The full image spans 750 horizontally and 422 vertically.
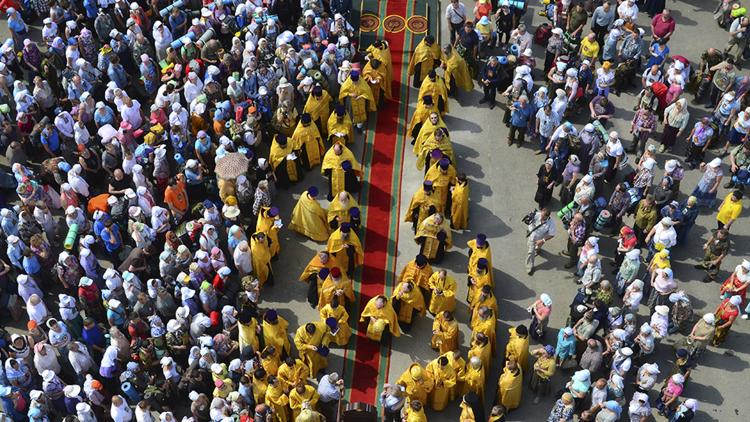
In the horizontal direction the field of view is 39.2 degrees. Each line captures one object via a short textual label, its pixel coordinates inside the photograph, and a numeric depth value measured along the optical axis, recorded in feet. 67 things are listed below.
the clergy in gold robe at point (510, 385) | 71.82
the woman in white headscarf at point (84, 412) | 69.62
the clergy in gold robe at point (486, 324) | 74.23
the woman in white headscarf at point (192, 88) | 89.66
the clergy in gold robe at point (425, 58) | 95.81
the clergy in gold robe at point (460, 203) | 83.61
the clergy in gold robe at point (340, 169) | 85.81
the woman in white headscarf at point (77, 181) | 83.61
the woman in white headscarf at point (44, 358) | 72.02
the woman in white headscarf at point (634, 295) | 75.20
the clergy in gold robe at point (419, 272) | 77.66
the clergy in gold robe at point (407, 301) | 76.74
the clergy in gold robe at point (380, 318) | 76.18
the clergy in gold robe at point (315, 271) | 78.12
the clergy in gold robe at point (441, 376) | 72.13
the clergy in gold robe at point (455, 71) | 94.48
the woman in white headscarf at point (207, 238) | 77.97
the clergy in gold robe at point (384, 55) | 94.02
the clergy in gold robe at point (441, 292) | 77.20
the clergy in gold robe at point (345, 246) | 80.28
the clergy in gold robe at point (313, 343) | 74.28
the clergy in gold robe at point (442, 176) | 83.97
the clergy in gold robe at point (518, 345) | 73.05
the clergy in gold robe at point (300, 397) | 70.28
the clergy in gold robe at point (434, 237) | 81.05
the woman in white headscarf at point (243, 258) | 78.59
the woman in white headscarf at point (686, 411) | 69.56
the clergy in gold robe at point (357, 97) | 91.91
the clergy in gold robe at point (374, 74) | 93.40
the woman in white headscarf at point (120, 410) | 69.26
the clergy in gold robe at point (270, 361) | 71.61
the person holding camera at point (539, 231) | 80.74
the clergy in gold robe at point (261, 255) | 79.25
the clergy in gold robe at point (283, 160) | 87.40
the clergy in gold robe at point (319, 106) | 90.12
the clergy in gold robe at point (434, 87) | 91.86
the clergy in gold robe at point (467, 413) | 69.72
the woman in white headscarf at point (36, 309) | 75.56
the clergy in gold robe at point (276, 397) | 70.23
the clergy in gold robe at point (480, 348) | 72.64
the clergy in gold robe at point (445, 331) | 75.05
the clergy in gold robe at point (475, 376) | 72.02
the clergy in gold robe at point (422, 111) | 90.03
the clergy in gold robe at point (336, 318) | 75.25
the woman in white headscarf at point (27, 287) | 76.96
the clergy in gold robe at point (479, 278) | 77.61
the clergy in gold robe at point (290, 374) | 71.10
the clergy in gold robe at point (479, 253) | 78.48
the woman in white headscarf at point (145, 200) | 81.10
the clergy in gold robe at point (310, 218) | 83.51
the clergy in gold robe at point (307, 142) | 87.77
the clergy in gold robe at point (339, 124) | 89.61
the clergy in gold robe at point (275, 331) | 73.97
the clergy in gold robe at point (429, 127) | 87.71
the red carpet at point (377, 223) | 77.82
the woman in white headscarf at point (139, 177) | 82.89
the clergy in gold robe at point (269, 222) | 80.79
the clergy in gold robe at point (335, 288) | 77.25
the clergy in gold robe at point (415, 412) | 69.19
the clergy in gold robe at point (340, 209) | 82.33
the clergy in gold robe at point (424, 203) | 82.89
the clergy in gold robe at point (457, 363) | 72.69
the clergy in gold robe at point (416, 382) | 71.58
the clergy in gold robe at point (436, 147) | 87.10
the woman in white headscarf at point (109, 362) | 72.49
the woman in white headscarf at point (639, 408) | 70.08
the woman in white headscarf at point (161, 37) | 95.04
